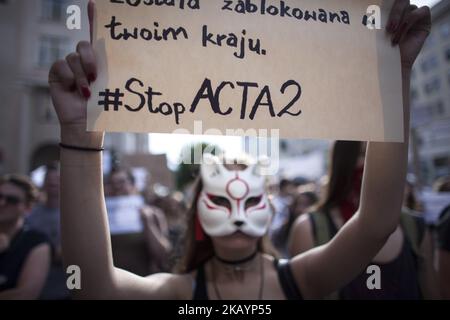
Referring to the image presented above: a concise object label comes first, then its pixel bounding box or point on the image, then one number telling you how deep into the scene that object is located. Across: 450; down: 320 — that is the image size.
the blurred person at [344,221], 1.36
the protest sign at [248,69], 0.80
